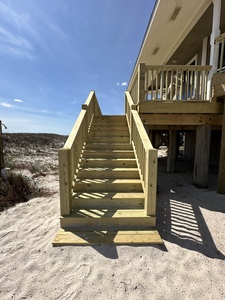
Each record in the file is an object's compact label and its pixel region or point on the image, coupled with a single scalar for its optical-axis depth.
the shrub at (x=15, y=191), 3.83
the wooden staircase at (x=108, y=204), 2.52
